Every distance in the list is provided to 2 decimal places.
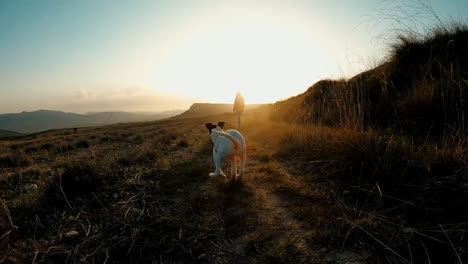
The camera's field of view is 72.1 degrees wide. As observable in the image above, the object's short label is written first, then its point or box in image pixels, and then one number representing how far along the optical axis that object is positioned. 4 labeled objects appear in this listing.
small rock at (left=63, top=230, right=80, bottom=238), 3.71
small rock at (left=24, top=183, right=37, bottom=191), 5.96
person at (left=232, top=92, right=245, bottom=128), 20.11
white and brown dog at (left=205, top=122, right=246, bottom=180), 5.58
